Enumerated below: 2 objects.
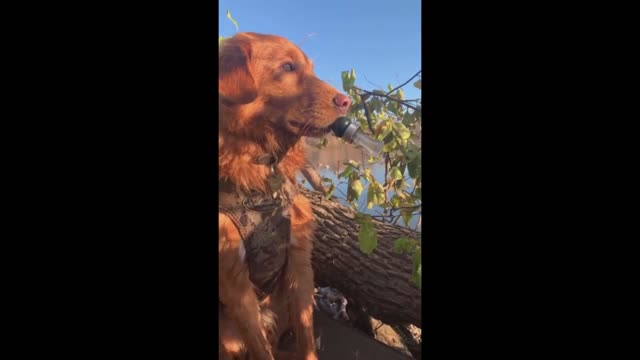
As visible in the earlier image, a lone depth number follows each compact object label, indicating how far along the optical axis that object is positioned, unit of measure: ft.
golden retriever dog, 4.78
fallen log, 5.17
